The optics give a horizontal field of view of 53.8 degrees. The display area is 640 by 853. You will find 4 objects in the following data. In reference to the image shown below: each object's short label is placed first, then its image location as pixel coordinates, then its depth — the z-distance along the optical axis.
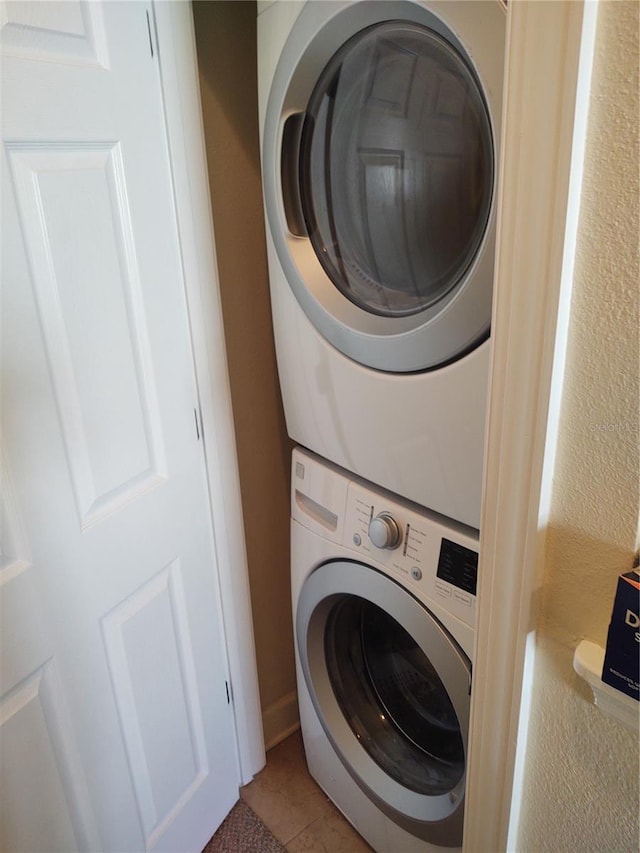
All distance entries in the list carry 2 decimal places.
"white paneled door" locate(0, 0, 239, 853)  0.80
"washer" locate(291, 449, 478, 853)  0.95
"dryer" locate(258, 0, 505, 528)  0.75
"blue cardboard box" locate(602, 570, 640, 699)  0.49
